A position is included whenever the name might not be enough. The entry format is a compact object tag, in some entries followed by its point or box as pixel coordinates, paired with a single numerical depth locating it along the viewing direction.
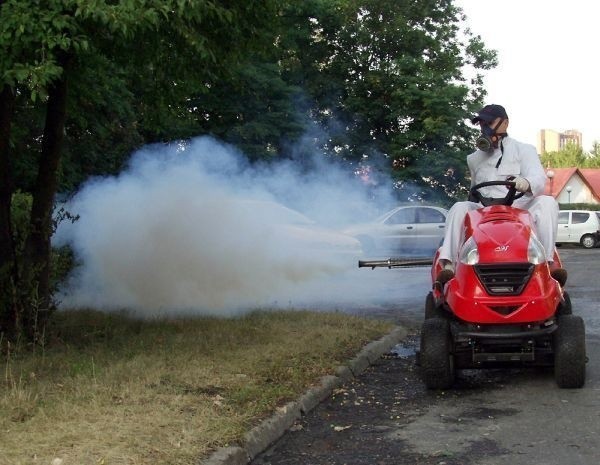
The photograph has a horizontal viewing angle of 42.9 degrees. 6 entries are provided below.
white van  33.34
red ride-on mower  6.09
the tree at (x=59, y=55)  5.39
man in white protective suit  6.50
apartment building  148.50
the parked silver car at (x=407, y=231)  17.83
